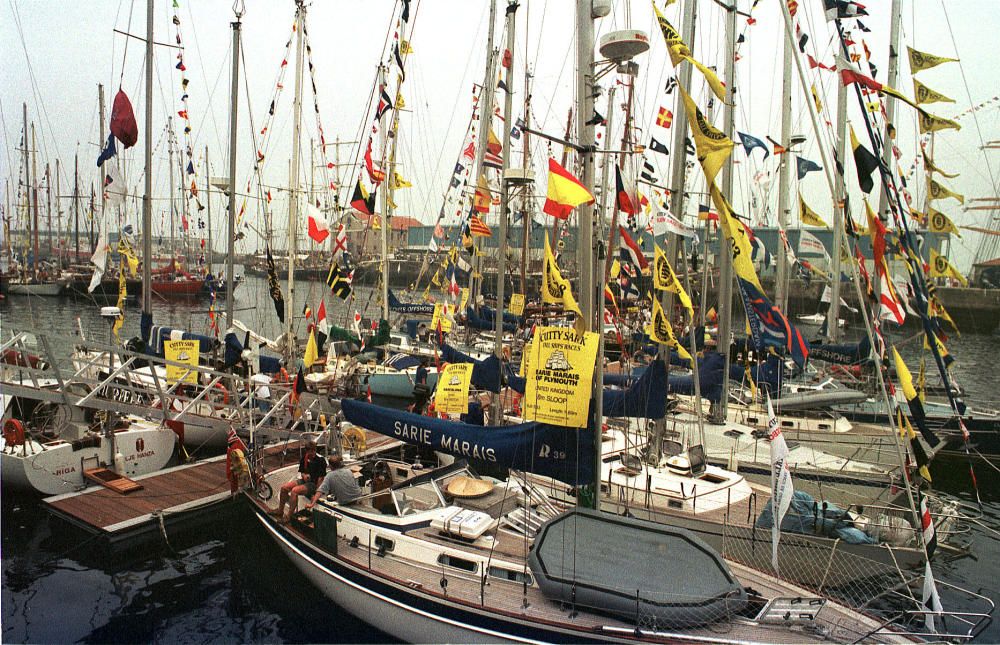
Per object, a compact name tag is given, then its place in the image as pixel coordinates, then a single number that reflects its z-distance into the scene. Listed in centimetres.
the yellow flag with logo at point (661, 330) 1288
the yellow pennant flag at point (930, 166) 1578
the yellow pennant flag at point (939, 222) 1812
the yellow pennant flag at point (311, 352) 1770
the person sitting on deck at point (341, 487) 1173
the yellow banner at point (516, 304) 3169
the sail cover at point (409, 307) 3425
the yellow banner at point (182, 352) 1641
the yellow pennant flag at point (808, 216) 2162
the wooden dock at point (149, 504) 1359
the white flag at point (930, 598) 783
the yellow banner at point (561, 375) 859
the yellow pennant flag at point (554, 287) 1002
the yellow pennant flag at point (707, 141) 847
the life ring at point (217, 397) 1973
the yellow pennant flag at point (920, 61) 1449
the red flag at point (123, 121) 1639
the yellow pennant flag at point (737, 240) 860
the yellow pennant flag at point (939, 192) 1769
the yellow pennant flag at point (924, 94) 1430
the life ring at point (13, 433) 1484
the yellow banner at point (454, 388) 1248
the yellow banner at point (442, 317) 2317
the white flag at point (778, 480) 820
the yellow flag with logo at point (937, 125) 1317
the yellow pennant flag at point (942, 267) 1820
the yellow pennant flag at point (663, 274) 1322
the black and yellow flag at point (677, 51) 902
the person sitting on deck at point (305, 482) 1204
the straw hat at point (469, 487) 1184
